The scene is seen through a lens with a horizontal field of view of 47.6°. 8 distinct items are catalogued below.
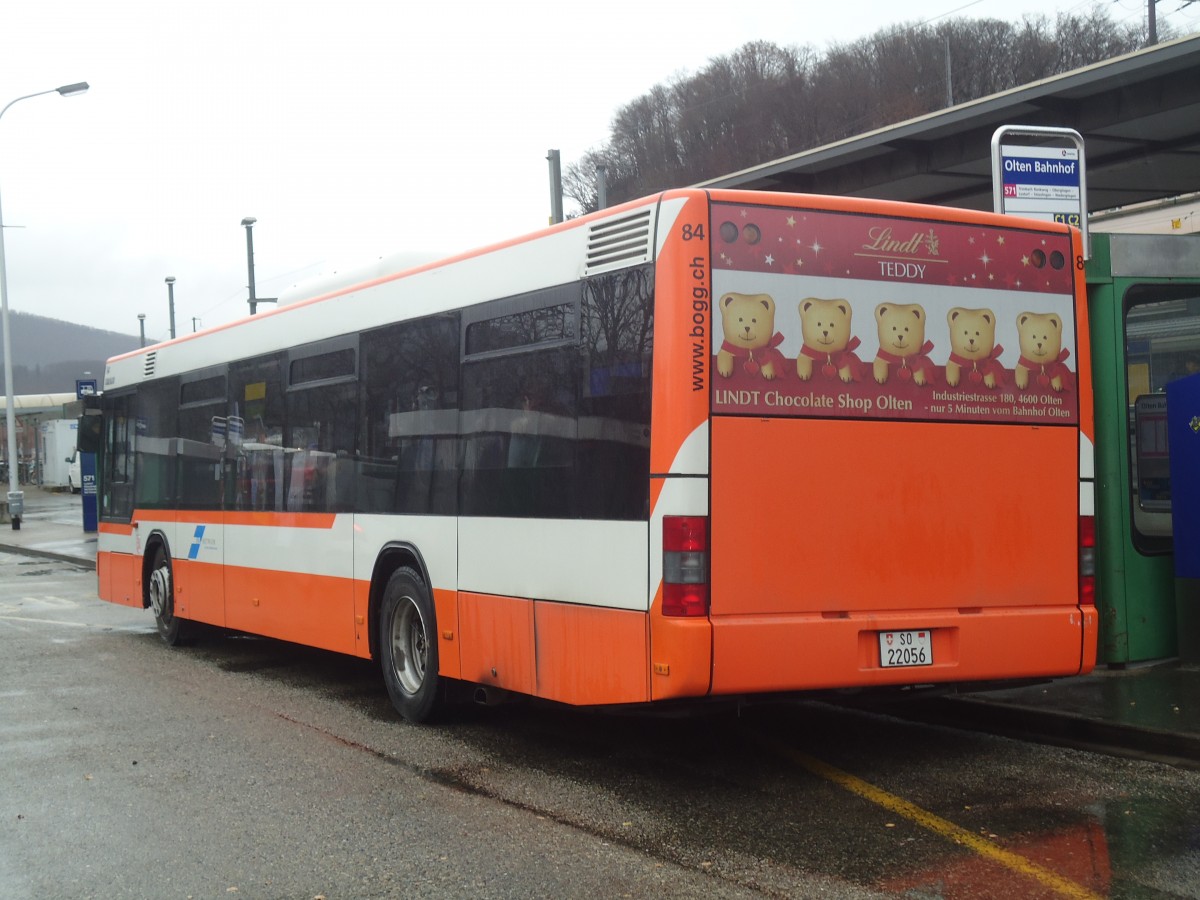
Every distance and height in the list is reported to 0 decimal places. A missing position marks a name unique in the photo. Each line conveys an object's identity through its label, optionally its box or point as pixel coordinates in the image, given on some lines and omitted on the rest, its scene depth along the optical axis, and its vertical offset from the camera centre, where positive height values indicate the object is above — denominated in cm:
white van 6009 -32
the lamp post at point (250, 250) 4194 +667
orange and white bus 640 +0
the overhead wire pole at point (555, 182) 2466 +510
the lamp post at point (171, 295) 6031 +772
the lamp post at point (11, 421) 3562 +135
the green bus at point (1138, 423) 922 +17
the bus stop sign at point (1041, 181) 925 +184
